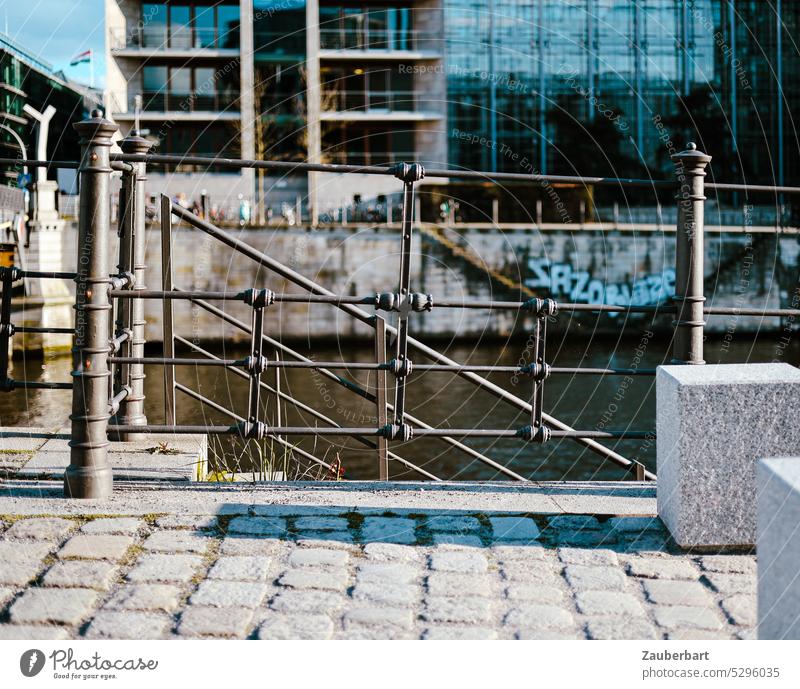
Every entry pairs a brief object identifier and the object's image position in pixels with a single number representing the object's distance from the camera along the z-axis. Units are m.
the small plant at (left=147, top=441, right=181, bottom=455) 4.88
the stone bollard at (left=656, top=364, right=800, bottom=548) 3.58
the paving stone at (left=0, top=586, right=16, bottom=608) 2.98
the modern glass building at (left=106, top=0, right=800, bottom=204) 36.91
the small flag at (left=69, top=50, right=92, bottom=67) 30.27
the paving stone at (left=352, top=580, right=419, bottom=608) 3.04
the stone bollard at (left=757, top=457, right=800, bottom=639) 2.47
